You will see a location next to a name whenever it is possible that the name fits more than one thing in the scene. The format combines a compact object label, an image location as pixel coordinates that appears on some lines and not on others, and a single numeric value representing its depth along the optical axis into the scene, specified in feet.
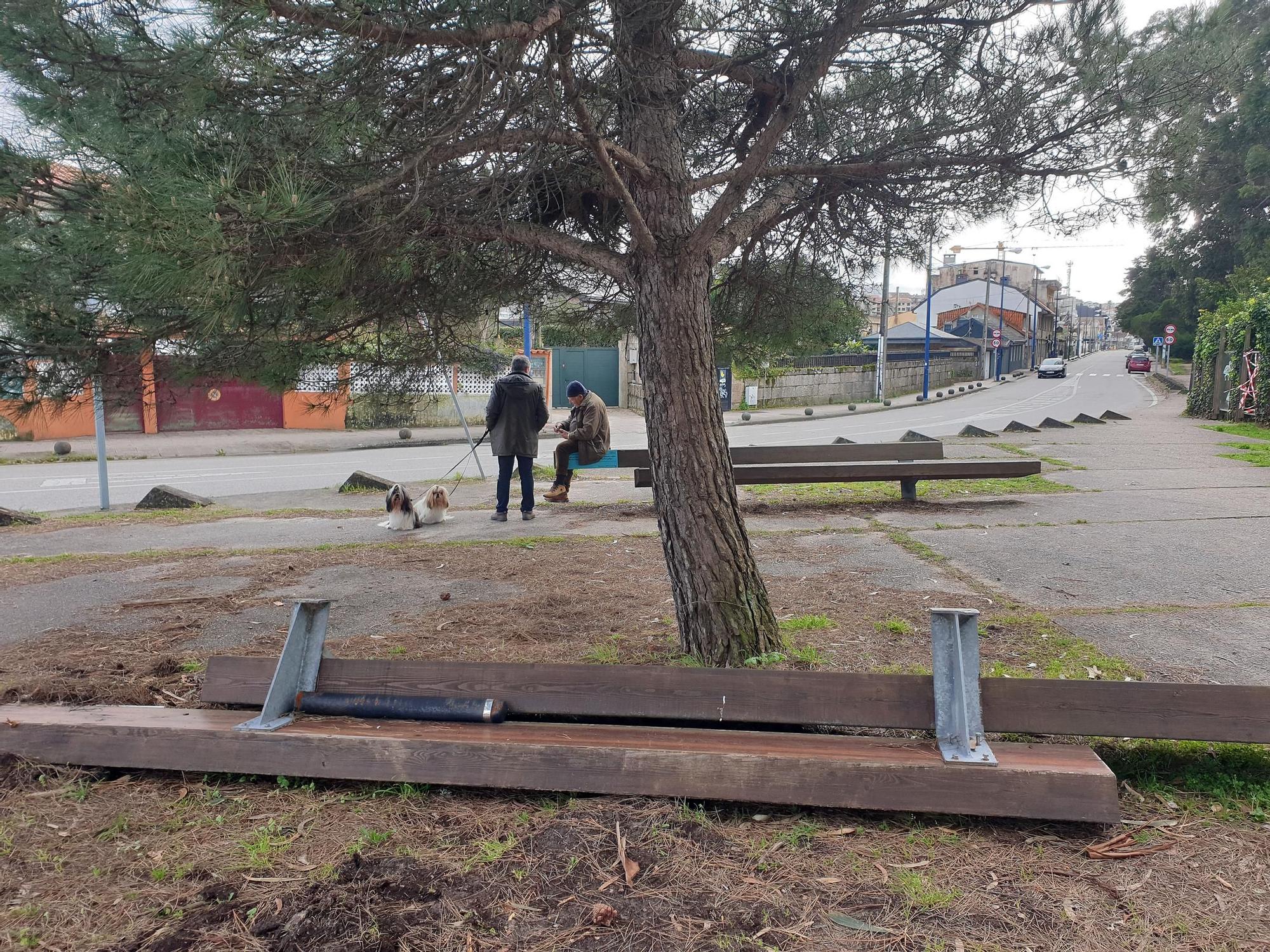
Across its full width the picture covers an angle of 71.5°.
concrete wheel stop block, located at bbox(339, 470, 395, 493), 40.04
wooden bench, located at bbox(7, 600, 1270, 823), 9.09
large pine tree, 9.41
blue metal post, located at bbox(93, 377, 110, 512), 30.83
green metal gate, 108.88
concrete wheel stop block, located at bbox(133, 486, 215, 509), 35.68
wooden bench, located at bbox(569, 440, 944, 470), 31.48
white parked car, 194.80
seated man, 32.50
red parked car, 208.23
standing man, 28.84
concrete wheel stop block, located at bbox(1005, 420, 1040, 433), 61.77
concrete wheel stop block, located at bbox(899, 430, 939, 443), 47.14
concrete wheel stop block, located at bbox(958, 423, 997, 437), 58.08
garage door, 77.30
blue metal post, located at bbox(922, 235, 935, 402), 128.26
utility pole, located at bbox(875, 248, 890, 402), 112.78
